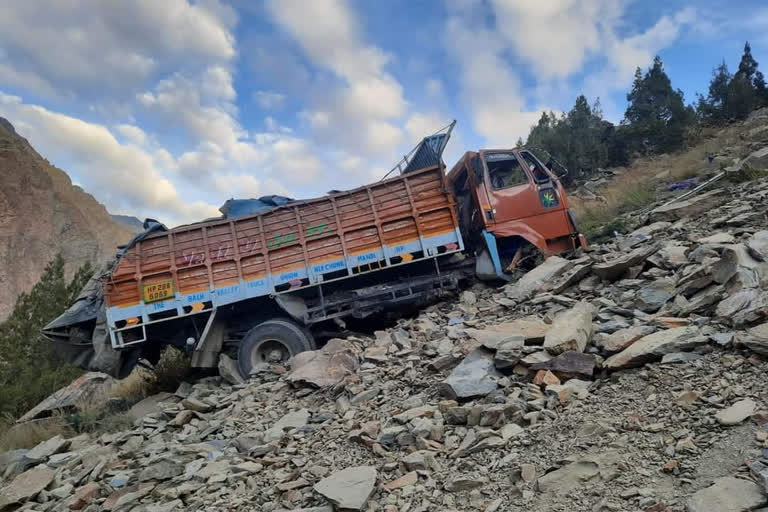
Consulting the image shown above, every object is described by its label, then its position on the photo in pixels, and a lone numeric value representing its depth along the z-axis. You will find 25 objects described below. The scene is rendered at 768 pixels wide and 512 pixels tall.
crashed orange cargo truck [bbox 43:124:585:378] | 6.56
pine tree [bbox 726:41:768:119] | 19.92
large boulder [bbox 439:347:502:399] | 3.45
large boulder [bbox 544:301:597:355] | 3.56
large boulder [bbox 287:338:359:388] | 5.01
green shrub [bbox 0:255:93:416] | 10.71
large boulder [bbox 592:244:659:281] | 5.19
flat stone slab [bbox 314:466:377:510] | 2.56
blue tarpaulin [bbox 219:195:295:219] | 7.05
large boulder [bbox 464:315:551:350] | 3.97
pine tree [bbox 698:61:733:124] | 20.74
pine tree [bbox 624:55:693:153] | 19.00
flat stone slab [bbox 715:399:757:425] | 2.27
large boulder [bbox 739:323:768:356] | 2.70
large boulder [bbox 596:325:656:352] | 3.43
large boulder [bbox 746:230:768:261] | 3.97
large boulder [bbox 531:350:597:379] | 3.32
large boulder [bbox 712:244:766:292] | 3.61
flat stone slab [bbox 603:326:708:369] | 3.09
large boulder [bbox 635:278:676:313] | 4.21
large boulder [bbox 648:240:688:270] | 4.90
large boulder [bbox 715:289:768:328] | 3.03
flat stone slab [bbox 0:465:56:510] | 4.03
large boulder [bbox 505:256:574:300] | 5.70
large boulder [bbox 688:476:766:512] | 1.77
